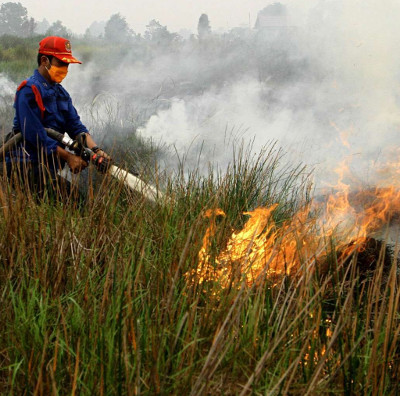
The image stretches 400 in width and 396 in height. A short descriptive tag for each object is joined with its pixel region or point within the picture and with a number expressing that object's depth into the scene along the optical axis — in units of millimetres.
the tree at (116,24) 75250
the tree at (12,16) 99125
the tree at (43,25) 163875
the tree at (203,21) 67469
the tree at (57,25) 95938
